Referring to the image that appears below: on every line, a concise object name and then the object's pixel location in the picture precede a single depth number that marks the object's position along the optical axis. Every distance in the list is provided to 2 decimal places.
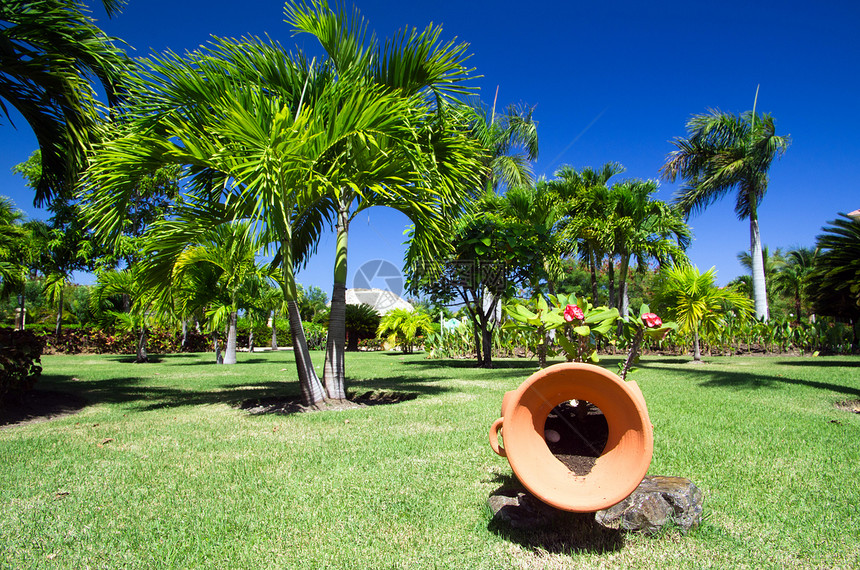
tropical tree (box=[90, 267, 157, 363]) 15.16
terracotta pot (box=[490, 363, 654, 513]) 2.17
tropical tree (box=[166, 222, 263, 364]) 7.12
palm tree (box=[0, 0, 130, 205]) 5.35
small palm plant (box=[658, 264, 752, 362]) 12.11
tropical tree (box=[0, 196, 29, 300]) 8.92
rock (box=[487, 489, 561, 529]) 2.44
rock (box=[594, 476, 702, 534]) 2.38
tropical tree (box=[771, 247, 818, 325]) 33.25
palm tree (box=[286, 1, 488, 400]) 5.84
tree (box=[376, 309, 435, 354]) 20.88
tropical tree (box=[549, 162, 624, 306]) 15.02
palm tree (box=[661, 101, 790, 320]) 15.23
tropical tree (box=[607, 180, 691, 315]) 14.45
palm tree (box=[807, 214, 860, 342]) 7.87
